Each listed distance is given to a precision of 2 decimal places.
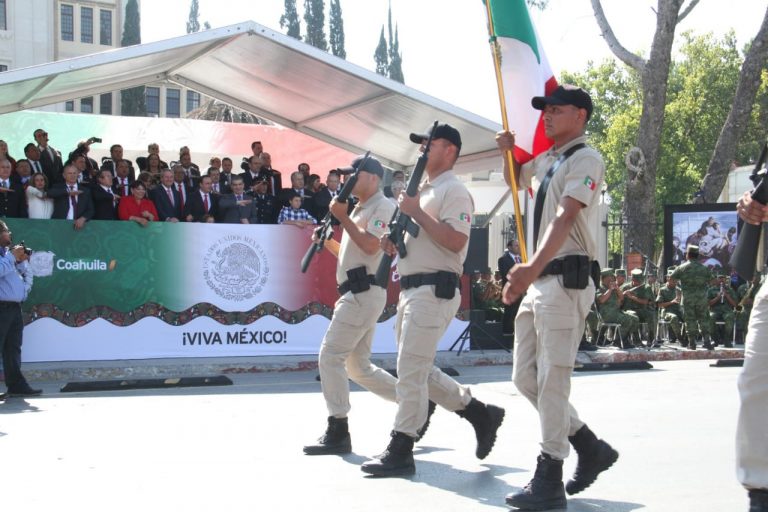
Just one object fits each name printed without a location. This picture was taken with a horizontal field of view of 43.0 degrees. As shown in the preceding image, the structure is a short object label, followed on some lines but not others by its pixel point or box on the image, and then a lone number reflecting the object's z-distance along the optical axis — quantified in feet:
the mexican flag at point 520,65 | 20.51
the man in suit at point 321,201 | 49.67
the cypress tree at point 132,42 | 226.58
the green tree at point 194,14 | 347.56
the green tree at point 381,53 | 300.20
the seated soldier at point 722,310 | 55.72
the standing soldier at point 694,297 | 53.42
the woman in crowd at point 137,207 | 43.55
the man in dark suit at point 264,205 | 48.52
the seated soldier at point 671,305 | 55.31
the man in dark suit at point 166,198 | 45.09
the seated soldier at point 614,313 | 54.34
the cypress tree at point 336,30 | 287.69
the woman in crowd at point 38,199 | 42.47
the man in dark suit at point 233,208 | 45.93
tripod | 47.60
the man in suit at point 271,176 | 52.06
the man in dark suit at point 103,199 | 43.65
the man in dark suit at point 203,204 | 45.73
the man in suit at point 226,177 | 49.73
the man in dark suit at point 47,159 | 47.42
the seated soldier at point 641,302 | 55.83
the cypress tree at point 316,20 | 286.66
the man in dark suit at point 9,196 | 41.55
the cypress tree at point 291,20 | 286.66
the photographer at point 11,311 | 34.19
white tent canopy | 43.98
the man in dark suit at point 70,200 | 42.42
